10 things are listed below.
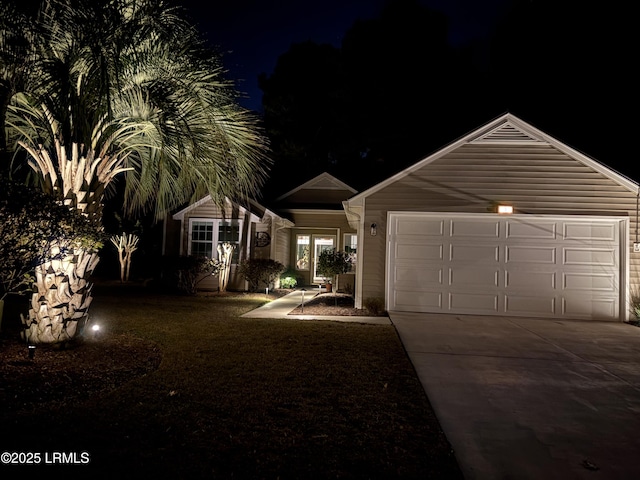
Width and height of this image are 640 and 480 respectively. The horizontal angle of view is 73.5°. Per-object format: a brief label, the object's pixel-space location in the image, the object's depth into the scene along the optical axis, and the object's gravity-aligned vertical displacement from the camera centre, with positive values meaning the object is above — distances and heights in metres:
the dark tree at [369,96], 22.05 +9.08
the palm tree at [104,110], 5.26 +1.97
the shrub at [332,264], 12.02 -0.14
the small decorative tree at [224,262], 14.06 -0.24
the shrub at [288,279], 16.52 -0.85
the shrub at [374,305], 9.97 -1.05
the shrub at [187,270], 13.68 -0.55
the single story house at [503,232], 9.74 +0.77
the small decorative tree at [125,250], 18.02 +0.04
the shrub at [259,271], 14.16 -0.50
